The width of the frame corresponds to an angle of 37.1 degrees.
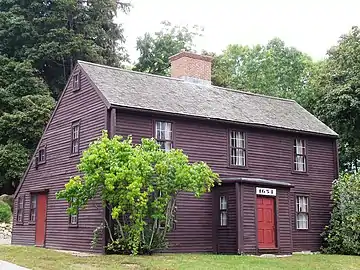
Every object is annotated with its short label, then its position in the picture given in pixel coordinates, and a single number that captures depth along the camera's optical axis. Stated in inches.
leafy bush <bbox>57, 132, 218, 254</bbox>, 667.4
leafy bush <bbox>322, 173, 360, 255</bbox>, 884.6
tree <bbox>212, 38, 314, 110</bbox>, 1811.0
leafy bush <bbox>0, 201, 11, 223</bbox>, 1201.4
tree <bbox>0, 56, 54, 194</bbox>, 1339.8
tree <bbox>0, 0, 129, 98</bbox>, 1582.2
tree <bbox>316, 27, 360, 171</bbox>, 1302.9
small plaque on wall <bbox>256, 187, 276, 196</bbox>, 802.8
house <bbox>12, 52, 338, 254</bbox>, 784.3
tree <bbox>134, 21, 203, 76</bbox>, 2006.6
